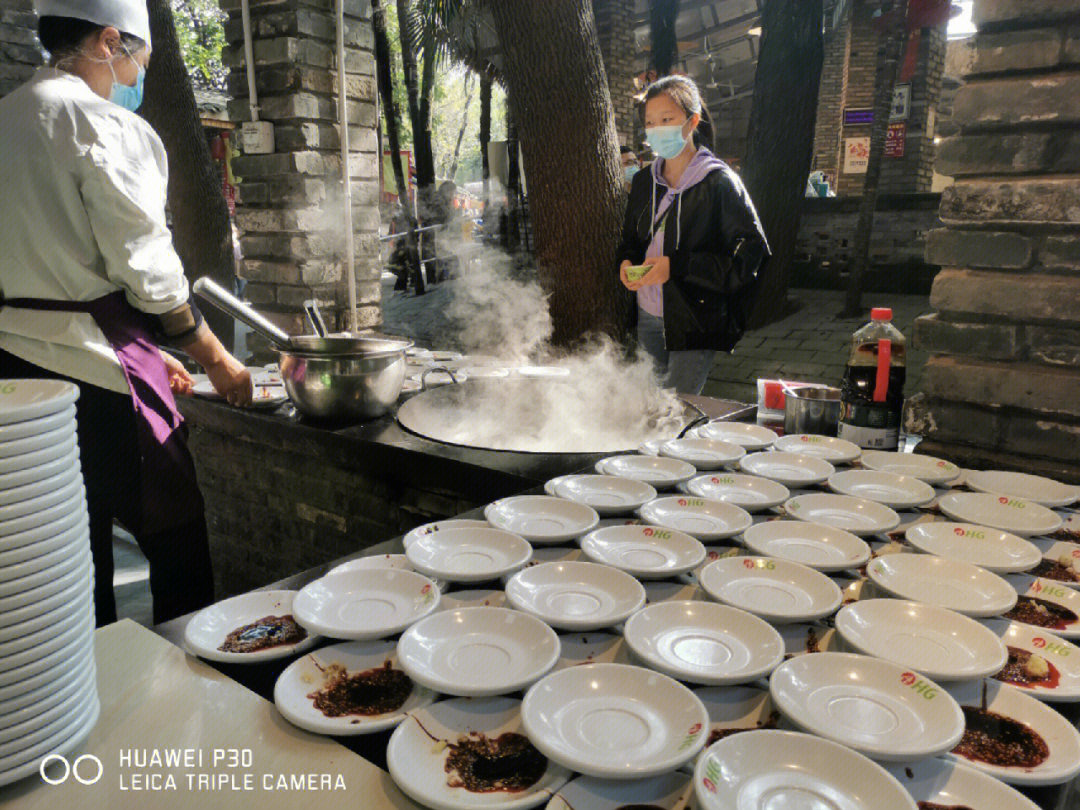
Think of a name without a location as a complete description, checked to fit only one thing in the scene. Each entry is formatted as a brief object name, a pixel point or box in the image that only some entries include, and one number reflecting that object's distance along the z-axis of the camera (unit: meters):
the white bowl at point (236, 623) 1.19
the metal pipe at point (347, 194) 4.93
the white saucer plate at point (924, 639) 1.13
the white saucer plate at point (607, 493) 1.83
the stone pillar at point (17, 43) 6.62
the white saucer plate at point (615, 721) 0.91
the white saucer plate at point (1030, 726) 0.93
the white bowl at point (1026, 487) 1.91
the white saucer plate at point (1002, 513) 1.71
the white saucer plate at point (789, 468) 2.03
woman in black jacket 3.82
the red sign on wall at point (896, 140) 15.06
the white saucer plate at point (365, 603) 1.21
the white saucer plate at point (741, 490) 1.88
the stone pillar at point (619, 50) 13.91
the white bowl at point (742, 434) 2.40
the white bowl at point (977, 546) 1.50
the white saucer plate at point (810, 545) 1.52
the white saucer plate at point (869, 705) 0.96
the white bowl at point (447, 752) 0.89
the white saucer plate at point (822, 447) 2.23
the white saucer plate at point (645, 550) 1.47
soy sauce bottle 2.26
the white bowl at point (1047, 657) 1.11
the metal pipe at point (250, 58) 4.93
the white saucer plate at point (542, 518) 1.63
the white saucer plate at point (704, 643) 1.11
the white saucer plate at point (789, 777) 0.88
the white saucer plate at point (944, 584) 1.33
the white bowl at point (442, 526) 1.60
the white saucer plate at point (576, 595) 1.26
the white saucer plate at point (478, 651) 1.07
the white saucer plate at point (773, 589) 1.30
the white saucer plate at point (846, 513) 1.70
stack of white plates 0.86
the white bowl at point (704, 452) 2.19
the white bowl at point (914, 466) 2.04
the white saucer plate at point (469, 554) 1.42
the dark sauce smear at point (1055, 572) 1.50
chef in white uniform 2.18
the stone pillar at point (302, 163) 4.96
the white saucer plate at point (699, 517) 1.67
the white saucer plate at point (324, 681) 1.01
